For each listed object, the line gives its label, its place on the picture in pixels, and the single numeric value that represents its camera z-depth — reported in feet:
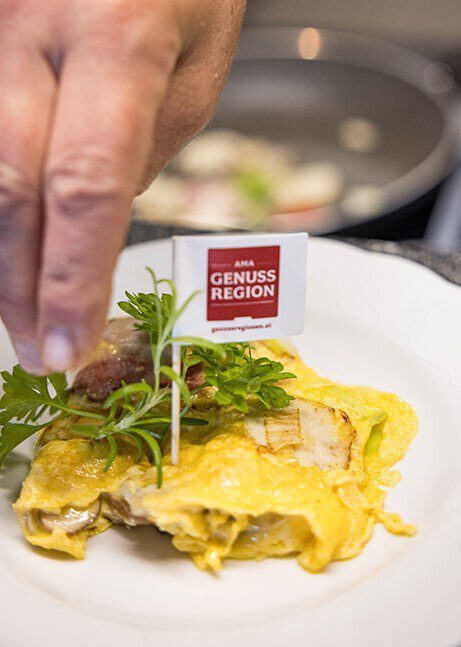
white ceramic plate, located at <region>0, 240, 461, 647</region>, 0.75
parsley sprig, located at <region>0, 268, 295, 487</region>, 0.87
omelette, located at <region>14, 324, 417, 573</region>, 0.82
